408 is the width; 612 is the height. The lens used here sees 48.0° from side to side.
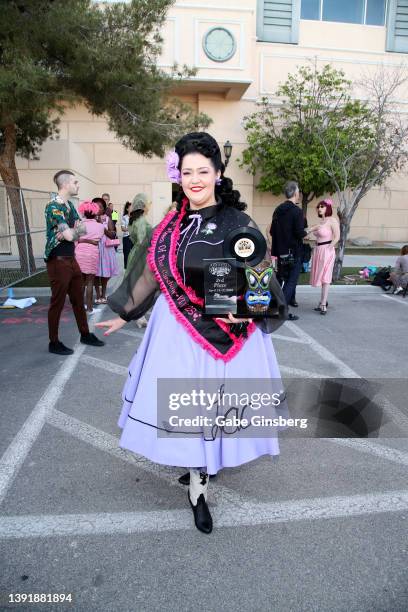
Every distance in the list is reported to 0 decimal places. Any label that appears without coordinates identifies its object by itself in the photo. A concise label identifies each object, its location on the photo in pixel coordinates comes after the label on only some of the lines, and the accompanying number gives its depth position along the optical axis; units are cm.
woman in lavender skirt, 231
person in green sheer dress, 565
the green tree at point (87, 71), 811
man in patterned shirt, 503
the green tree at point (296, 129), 1759
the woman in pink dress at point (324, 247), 729
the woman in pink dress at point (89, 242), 682
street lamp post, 1513
